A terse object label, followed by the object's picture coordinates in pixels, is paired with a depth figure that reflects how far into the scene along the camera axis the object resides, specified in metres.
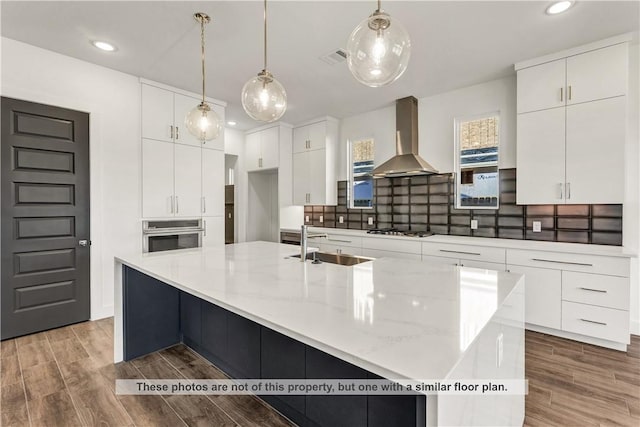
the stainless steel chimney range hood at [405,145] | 3.90
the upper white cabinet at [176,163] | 3.56
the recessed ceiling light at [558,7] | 2.14
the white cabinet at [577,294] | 2.52
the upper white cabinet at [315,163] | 4.96
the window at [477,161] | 3.60
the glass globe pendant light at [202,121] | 2.41
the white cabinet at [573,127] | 2.64
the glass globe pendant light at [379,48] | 1.35
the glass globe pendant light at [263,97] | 1.91
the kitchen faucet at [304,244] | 2.19
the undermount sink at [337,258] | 2.41
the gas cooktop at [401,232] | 3.85
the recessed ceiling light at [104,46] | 2.72
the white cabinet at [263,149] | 5.30
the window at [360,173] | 4.80
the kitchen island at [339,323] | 0.87
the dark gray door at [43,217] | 2.73
